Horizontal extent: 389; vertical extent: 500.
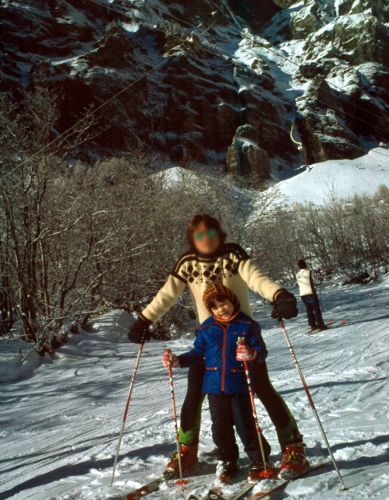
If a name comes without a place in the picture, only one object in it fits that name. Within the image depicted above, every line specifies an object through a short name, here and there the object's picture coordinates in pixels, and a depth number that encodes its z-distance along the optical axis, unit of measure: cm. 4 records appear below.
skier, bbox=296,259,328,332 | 1195
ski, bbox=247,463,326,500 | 277
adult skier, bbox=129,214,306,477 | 316
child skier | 312
